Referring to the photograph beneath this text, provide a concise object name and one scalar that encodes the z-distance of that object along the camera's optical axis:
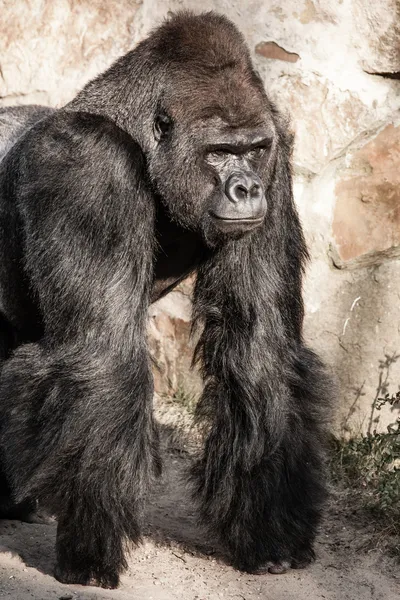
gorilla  7.50
